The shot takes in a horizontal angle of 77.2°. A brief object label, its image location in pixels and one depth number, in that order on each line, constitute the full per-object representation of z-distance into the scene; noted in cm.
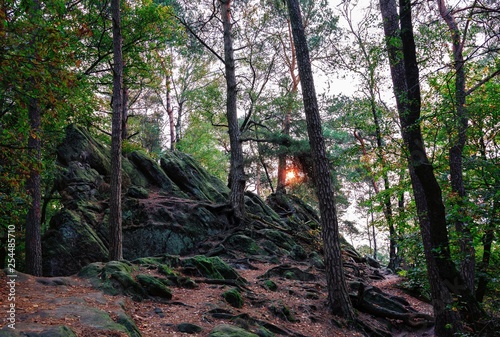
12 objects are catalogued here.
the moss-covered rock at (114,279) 601
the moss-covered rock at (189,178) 1588
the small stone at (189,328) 511
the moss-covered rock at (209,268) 863
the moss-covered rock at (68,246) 934
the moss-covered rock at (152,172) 1513
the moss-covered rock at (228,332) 492
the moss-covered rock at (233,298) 697
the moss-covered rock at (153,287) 641
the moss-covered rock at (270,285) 891
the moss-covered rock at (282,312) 722
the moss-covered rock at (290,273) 1042
